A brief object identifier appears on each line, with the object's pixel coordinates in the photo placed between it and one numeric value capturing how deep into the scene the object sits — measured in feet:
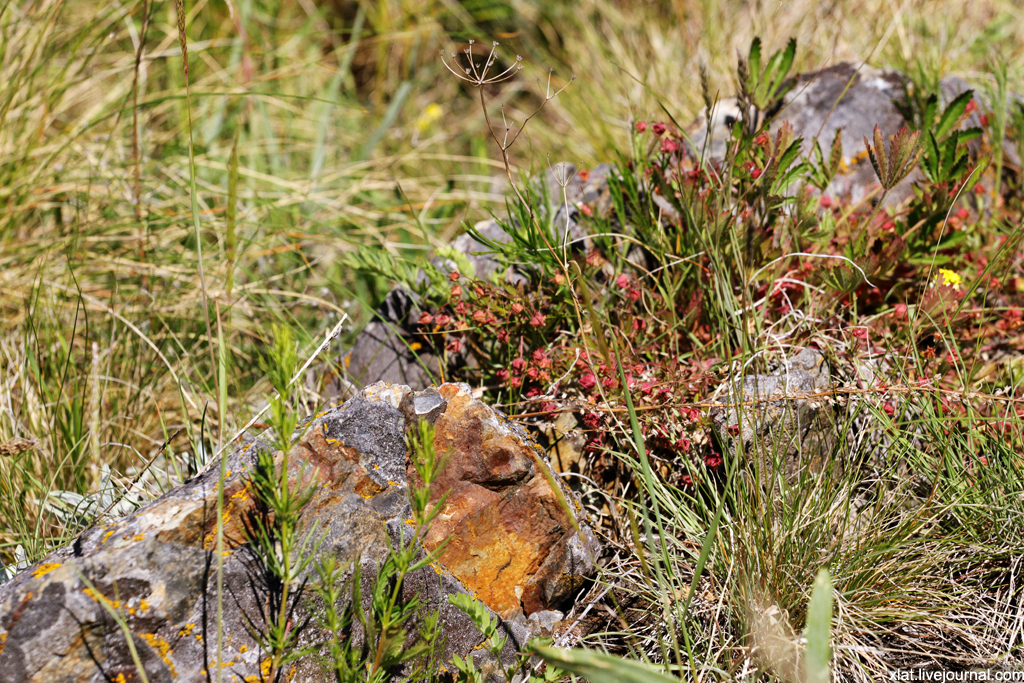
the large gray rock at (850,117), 10.86
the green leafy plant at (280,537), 9.93
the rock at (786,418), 10.26
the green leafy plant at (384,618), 9.92
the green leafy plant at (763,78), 10.57
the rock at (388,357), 10.62
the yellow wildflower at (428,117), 13.06
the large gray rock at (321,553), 9.94
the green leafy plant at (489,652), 10.04
